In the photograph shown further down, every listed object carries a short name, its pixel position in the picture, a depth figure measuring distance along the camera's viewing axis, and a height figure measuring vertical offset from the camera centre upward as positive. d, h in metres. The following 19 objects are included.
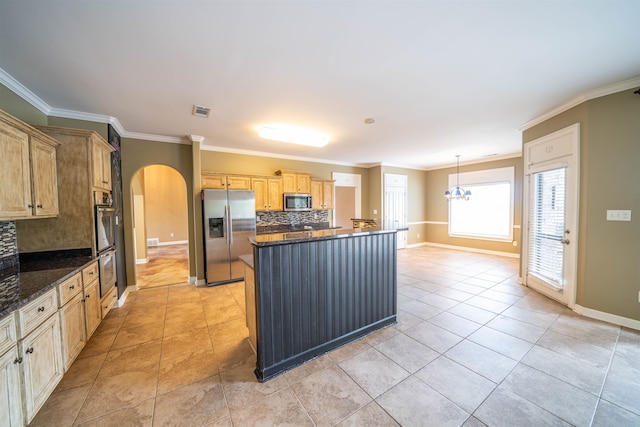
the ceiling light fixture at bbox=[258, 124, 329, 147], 3.58 +1.20
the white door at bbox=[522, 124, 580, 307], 2.98 -0.15
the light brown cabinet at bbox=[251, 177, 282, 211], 4.91 +0.32
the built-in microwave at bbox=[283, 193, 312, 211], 5.21 +0.12
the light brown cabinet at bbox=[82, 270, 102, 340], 2.33 -1.01
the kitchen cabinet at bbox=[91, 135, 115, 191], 2.66 +0.59
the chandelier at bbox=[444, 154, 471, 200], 5.81 +0.30
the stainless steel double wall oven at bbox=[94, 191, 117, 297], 2.72 -0.38
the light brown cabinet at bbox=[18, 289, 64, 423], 1.47 -1.00
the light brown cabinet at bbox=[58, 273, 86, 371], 1.92 -0.98
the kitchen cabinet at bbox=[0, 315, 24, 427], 1.29 -1.00
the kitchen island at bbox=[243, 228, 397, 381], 1.93 -0.82
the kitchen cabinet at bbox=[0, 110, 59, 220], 1.84 +0.36
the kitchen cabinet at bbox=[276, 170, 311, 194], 5.28 +0.61
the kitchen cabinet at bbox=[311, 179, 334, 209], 5.84 +0.34
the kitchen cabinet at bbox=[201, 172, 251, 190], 4.33 +0.53
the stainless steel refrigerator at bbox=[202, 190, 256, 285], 4.14 -0.42
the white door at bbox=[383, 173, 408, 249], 6.94 +0.18
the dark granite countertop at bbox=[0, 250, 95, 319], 1.46 -0.54
